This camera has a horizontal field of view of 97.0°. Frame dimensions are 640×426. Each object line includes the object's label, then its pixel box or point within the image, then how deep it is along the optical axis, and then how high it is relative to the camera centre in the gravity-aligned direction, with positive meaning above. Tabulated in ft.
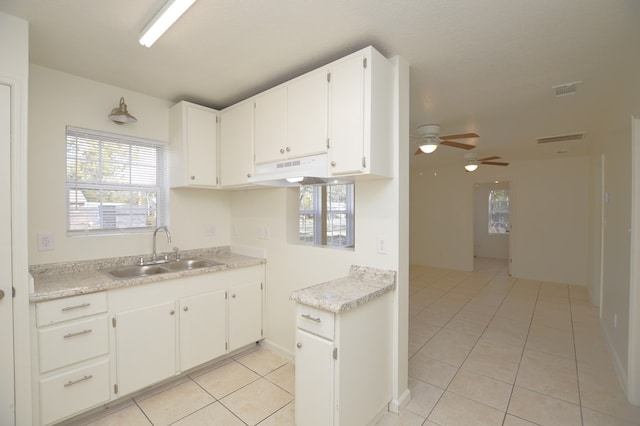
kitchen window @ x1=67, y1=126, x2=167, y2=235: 8.02 +0.86
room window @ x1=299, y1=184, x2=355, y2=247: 14.43 -0.23
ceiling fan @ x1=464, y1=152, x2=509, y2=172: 15.84 +2.87
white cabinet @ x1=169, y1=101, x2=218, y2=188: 9.10 +2.14
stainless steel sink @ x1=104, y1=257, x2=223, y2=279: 8.31 -1.79
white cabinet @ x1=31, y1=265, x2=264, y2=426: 5.89 -3.15
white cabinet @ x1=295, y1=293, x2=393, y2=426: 5.28 -3.07
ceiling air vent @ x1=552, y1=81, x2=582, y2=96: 8.15 +3.63
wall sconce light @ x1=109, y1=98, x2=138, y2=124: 7.97 +2.71
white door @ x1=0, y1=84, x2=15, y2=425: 5.24 -1.19
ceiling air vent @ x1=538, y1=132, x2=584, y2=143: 13.29 +3.55
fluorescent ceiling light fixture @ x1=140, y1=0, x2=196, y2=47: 4.86 +3.54
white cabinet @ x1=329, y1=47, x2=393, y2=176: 5.94 +2.10
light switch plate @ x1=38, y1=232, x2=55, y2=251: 7.25 -0.80
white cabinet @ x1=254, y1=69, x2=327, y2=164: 6.75 +2.40
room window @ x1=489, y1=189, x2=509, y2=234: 27.96 -0.04
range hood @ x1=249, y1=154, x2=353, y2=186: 6.75 +0.99
